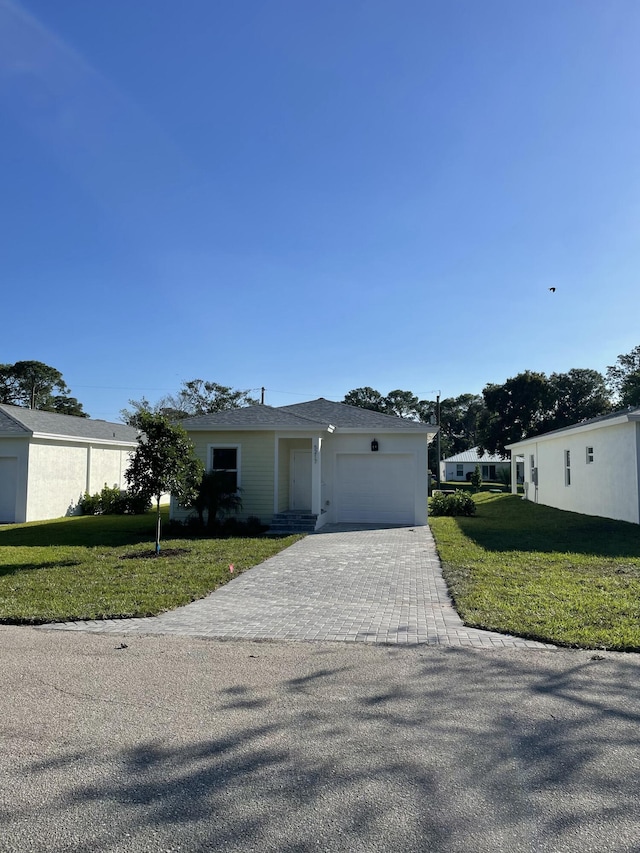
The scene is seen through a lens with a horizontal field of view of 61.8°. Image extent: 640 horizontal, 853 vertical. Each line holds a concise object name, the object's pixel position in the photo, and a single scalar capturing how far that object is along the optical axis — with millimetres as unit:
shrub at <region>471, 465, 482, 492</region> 42128
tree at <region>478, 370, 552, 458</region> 40875
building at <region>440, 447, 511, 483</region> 54344
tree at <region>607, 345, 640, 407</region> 41006
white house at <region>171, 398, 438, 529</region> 15648
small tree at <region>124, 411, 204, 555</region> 11109
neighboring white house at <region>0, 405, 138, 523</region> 18016
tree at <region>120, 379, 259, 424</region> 48062
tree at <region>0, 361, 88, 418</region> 48875
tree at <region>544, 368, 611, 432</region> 41281
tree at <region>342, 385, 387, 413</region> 65688
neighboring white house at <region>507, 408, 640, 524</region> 14492
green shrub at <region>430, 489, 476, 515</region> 20281
